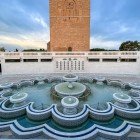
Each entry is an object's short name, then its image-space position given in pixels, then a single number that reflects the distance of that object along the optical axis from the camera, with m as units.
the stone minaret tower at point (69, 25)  23.32
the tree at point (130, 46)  29.25
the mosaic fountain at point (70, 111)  5.23
